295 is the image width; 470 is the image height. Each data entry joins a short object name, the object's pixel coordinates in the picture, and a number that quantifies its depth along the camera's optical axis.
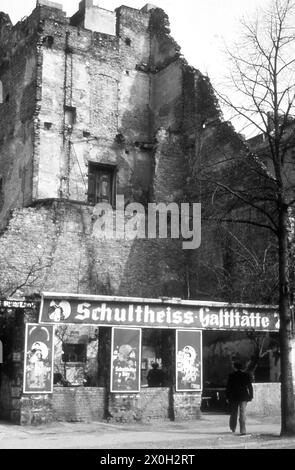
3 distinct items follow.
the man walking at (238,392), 13.77
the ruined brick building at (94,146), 23.14
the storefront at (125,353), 14.95
